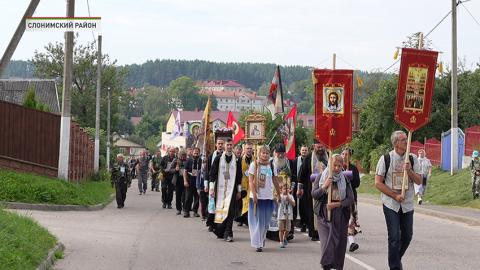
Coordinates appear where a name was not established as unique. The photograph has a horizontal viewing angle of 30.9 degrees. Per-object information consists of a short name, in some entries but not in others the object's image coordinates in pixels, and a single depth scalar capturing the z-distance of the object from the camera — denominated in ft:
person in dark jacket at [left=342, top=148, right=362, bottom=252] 43.60
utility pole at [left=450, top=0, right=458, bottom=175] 97.58
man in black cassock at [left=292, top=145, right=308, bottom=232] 53.93
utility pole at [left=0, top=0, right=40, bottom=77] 54.70
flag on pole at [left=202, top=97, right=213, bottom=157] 71.77
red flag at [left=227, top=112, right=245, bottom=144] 85.40
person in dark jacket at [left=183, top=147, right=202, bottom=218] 73.92
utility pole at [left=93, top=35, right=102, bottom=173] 139.23
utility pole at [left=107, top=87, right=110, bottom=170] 197.24
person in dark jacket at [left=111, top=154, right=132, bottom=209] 85.82
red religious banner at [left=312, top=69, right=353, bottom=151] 41.50
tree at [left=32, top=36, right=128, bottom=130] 203.51
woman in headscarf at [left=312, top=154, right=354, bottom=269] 36.63
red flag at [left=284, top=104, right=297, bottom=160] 70.38
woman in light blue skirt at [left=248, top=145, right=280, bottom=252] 48.06
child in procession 49.95
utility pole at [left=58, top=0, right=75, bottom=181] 81.05
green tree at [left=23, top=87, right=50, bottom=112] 101.96
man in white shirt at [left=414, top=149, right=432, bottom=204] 83.10
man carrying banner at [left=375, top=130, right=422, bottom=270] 34.94
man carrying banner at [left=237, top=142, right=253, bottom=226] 53.88
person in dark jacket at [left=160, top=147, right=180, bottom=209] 81.92
